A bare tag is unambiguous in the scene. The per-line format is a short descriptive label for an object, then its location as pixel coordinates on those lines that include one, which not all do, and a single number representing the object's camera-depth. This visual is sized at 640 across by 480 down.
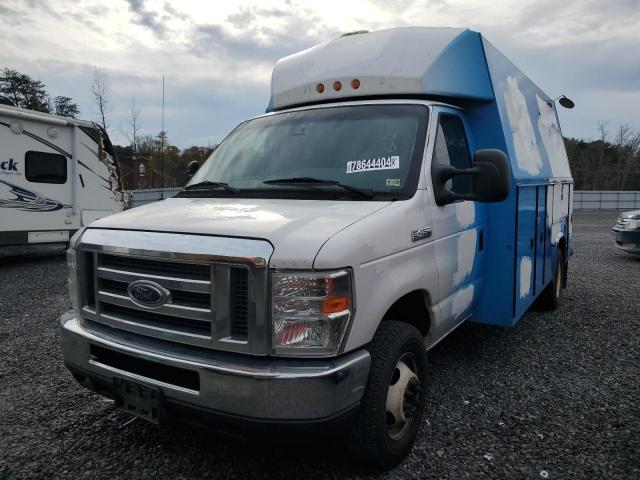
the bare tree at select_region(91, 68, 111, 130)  21.36
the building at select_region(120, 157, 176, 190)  22.64
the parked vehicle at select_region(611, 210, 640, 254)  10.55
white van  2.30
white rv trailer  9.56
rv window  9.92
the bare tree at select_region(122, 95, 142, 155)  21.83
